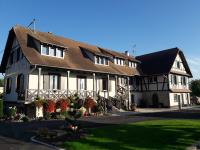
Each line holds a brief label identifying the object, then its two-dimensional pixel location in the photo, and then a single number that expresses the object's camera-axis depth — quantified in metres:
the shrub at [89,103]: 24.61
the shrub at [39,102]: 21.08
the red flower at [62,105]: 22.50
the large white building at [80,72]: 23.47
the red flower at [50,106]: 21.75
